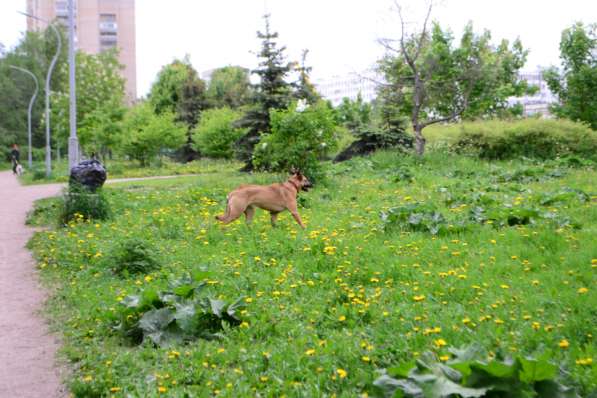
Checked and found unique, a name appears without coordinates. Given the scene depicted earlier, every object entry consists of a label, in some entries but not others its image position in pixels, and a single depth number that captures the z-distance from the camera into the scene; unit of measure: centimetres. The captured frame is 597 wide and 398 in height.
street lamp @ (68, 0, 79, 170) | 1889
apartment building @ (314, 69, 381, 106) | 13962
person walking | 3781
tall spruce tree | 2506
